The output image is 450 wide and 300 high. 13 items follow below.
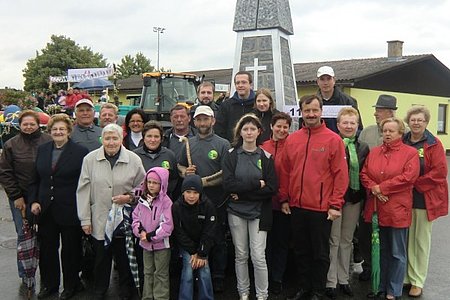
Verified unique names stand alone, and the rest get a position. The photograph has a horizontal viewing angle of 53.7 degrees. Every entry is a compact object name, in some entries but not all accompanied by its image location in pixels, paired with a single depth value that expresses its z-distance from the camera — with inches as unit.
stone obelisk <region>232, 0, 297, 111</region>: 278.1
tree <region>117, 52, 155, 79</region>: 2006.6
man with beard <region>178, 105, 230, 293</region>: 182.2
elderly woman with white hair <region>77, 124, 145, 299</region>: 169.8
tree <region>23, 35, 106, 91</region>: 1608.0
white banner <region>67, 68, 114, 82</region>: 929.5
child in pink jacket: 163.2
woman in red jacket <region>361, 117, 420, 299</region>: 170.6
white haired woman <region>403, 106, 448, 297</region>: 178.2
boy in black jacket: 163.5
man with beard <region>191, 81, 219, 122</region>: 243.9
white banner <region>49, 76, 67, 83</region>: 1068.5
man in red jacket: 164.6
